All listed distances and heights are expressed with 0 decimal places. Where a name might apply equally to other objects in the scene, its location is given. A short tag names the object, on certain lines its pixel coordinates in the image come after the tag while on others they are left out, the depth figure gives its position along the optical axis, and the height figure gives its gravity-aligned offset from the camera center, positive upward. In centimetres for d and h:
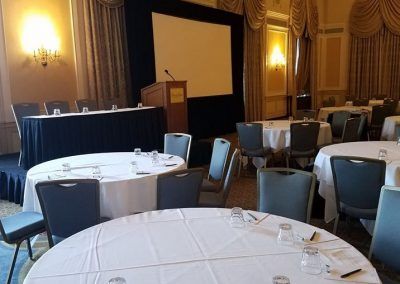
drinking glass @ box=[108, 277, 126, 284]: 148 -71
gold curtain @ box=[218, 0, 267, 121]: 1093 +95
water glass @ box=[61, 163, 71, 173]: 342 -64
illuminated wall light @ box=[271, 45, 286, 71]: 1245 +93
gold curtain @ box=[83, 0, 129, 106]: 736 +83
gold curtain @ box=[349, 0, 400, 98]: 1294 +124
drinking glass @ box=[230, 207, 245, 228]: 216 -71
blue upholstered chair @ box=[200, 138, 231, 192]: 399 -79
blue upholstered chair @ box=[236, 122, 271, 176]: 593 -77
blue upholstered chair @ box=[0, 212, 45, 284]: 296 -101
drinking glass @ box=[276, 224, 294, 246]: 193 -72
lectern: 668 -16
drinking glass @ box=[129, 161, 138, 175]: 338 -66
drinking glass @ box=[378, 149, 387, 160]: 371 -65
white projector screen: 839 +86
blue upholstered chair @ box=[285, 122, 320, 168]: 569 -76
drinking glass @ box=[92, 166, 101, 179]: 325 -66
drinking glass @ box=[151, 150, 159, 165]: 371 -64
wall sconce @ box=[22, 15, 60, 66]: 672 +96
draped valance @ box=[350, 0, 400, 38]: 1283 +226
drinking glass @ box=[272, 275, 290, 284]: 148 -72
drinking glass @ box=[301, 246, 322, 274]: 164 -73
